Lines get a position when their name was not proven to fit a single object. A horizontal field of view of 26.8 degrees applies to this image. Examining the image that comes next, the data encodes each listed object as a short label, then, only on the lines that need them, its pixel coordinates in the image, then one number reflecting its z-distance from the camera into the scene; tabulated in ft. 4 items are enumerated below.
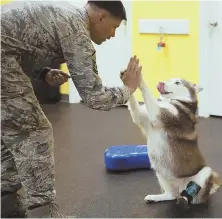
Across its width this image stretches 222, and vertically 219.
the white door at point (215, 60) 14.75
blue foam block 10.48
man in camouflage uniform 6.51
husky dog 8.43
